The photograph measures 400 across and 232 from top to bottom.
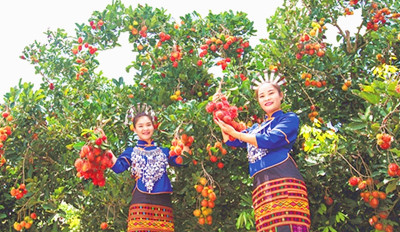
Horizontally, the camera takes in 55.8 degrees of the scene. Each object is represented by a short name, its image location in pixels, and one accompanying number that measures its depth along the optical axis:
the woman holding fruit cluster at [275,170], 2.56
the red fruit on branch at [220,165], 3.47
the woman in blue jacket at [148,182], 3.25
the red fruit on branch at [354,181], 3.07
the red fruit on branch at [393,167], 2.80
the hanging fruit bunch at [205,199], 3.15
